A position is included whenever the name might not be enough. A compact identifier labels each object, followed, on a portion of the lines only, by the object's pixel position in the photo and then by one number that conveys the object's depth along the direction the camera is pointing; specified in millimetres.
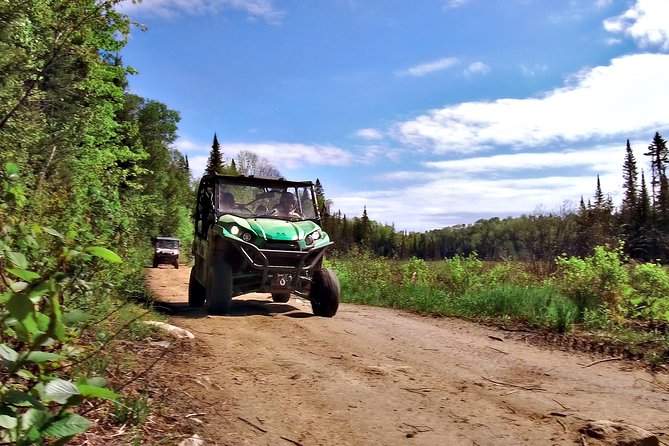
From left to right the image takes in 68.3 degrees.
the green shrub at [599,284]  8508
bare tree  70875
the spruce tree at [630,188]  64750
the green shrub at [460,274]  11836
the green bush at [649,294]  8375
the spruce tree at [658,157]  76144
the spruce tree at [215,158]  87250
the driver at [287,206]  9391
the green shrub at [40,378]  1287
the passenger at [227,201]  9016
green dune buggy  8008
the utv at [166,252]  33812
